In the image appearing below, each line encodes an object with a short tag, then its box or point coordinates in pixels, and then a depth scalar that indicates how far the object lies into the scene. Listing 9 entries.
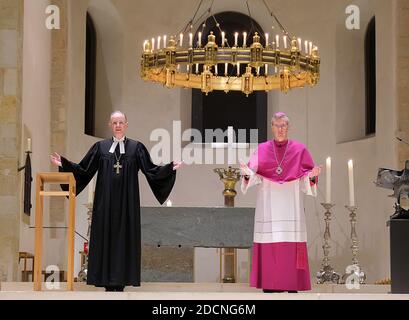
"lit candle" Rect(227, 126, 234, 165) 16.30
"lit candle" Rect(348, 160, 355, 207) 11.16
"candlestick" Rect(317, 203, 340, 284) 11.66
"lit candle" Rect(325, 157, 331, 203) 11.13
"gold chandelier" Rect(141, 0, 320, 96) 12.16
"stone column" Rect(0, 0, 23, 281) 12.82
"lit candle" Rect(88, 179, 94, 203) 11.60
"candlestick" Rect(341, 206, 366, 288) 11.58
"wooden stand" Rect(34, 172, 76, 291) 9.33
